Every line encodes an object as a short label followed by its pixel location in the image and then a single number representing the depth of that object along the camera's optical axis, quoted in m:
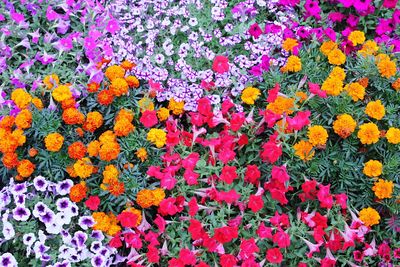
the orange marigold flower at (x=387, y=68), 3.57
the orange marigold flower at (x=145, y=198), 3.33
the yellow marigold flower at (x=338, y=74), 3.60
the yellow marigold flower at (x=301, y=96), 3.58
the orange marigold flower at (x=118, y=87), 3.55
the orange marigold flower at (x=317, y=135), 3.34
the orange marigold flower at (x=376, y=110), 3.41
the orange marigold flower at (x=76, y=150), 3.38
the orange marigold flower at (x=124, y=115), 3.52
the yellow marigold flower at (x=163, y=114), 3.66
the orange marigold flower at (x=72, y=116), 3.44
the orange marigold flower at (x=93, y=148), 3.39
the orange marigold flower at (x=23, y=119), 3.43
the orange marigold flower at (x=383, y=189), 3.32
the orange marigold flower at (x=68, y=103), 3.52
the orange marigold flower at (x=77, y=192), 3.38
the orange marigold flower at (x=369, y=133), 3.35
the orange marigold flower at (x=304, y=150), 3.37
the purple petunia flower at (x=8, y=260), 3.29
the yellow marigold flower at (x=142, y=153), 3.46
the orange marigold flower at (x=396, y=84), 3.63
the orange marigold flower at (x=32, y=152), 3.46
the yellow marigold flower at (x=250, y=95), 3.71
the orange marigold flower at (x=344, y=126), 3.38
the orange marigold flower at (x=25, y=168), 3.43
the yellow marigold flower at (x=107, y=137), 3.41
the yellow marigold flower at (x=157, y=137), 3.48
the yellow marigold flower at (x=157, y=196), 3.35
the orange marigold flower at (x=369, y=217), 3.28
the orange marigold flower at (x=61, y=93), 3.52
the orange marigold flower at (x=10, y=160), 3.43
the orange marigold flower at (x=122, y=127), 3.44
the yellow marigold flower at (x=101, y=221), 3.38
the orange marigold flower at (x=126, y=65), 3.78
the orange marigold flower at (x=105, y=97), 3.54
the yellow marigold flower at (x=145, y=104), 3.61
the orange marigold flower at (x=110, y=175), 3.34
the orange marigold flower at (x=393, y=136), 3.39
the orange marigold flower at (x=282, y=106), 3.50
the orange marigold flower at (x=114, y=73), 3.66
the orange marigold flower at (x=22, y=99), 3.51
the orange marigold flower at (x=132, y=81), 3.68
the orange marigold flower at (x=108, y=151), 3.33
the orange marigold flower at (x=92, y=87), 3.59
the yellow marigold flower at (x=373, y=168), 3.33
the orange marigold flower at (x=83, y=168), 3.37
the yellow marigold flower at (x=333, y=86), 3.48
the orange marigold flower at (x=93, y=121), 3.48
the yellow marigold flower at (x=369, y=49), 3.78
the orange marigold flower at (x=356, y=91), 3.50
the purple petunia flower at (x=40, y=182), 3.41
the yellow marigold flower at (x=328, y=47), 3.89
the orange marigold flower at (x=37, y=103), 3.54
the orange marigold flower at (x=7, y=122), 3.49
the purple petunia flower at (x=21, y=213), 3.35
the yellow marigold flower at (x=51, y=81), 3.65
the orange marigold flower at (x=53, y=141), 3.35
